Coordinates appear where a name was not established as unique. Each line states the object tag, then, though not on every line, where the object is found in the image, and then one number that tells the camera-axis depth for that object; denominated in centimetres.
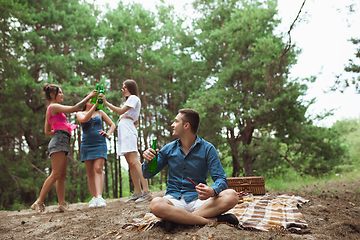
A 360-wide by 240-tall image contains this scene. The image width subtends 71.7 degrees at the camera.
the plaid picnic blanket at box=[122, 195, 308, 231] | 256
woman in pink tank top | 397
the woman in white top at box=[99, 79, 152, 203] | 443
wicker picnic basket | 474
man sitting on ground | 233
